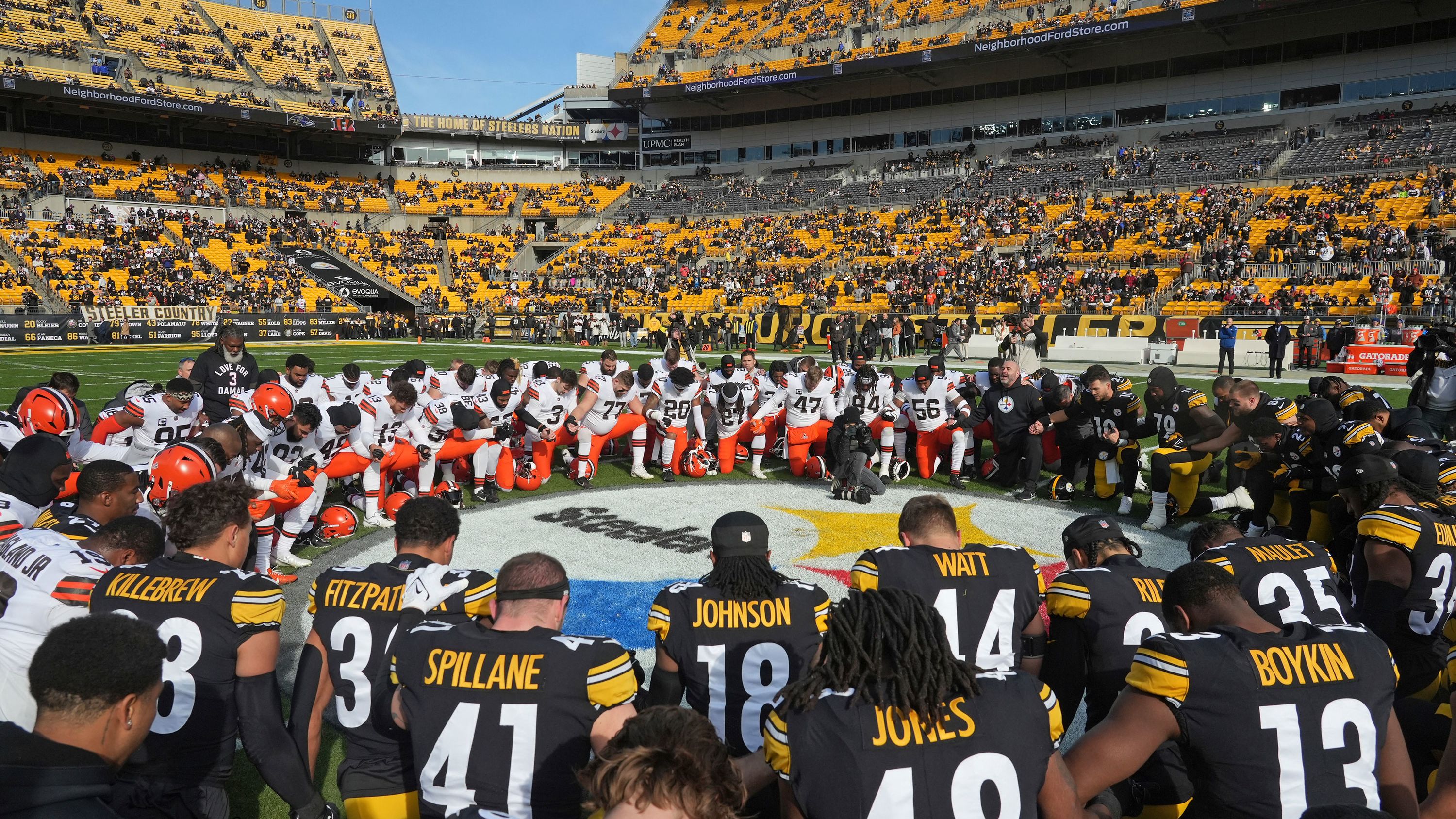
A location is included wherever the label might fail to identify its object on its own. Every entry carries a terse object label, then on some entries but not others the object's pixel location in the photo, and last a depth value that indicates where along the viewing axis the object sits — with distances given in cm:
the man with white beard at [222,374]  1005
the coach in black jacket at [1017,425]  1072
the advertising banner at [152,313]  3553
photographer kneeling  1049
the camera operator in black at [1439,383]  1070
